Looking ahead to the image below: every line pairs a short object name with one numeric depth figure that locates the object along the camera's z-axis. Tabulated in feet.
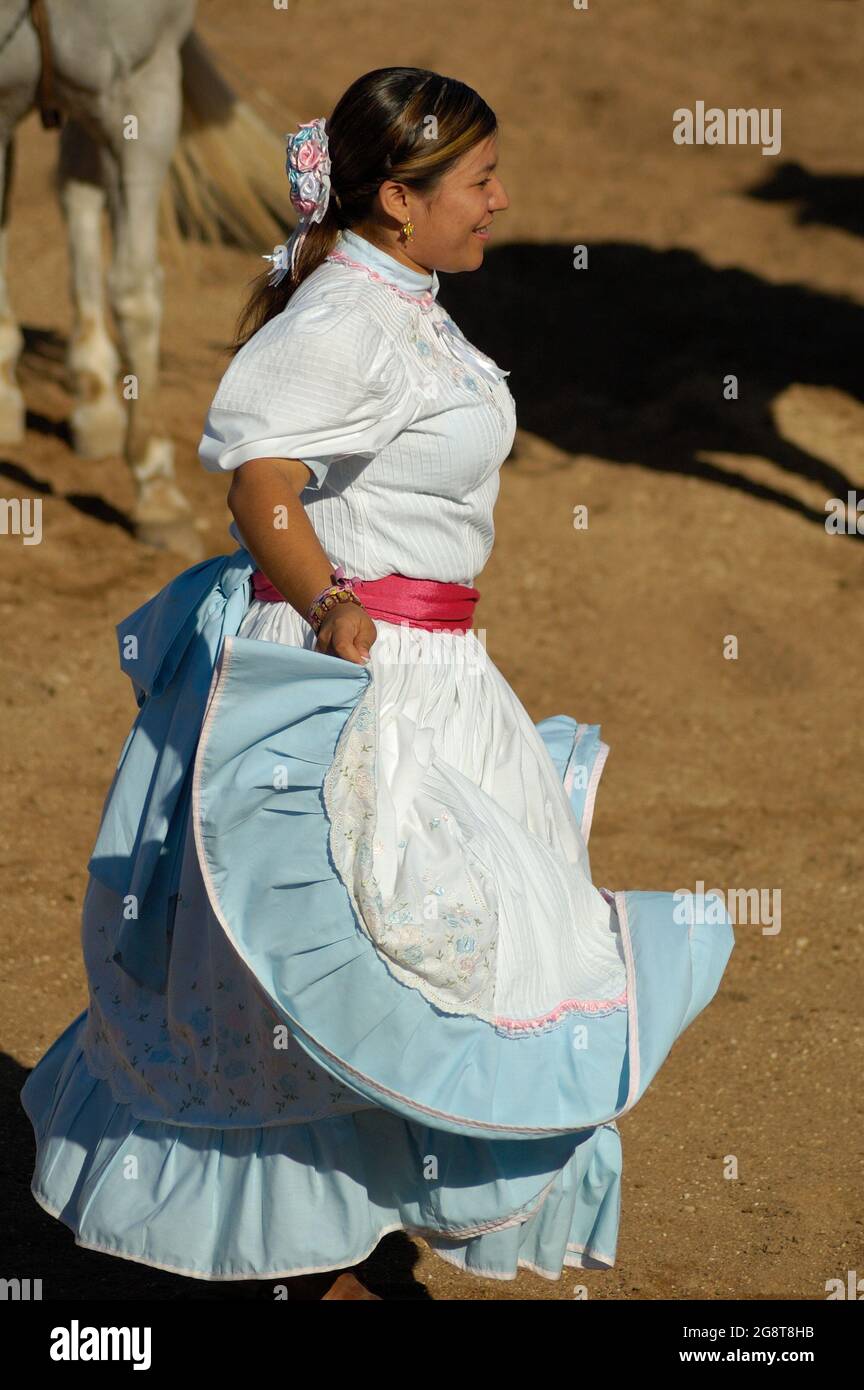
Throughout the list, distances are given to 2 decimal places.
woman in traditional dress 13.32
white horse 34.94
